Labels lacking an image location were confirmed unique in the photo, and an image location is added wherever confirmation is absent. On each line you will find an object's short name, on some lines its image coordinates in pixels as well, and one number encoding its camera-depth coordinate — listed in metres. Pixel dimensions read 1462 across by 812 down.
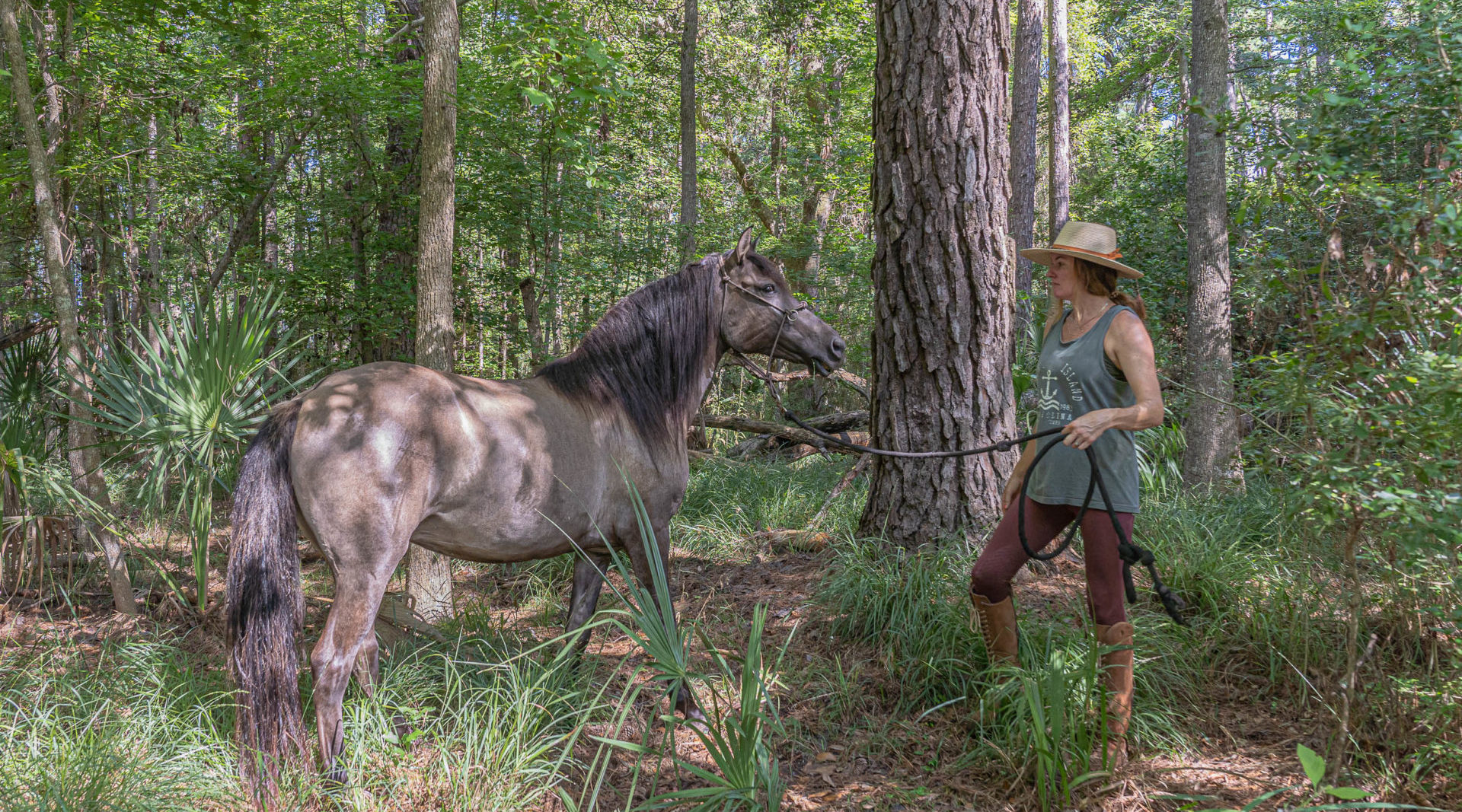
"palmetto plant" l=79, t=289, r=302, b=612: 4.07
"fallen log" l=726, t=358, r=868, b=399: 5.94
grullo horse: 2.87
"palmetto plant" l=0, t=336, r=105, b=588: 4.55
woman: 2.79
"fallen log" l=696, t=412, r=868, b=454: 6.81
